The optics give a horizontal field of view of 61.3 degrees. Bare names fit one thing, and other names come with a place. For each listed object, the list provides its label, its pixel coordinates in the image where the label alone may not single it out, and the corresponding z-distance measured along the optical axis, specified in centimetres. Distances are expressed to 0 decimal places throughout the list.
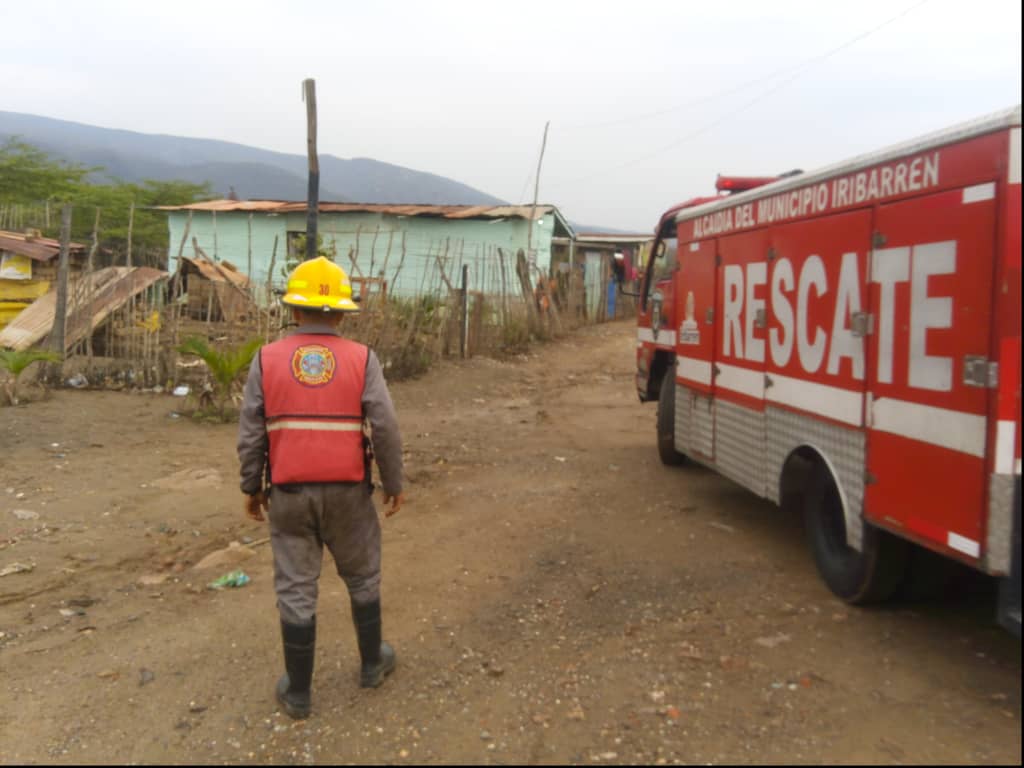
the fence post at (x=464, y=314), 1409
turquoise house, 2117
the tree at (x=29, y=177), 2833
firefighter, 344
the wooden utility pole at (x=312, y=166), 983
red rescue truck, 305
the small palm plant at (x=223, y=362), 930
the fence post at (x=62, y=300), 1142
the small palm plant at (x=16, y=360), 992
